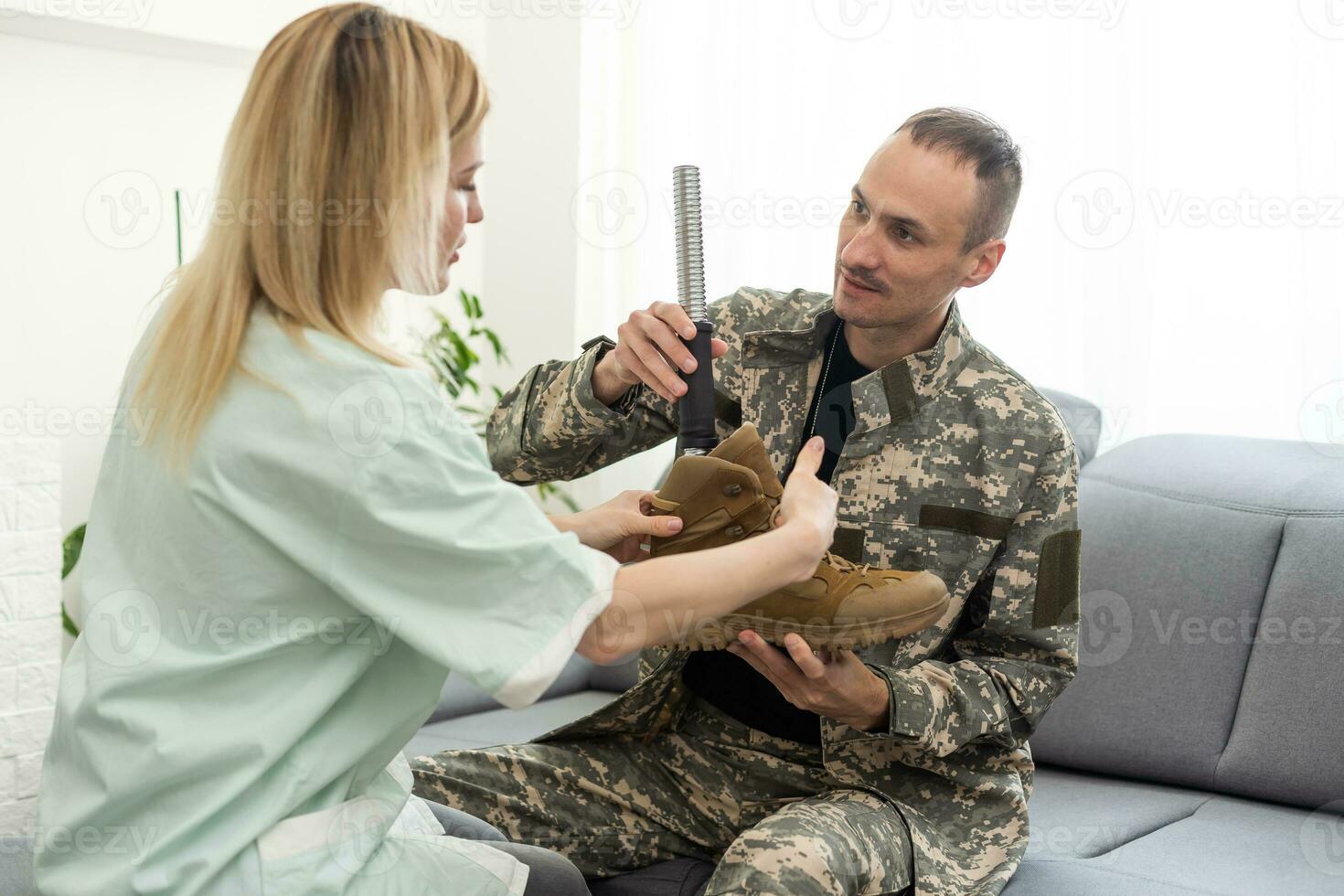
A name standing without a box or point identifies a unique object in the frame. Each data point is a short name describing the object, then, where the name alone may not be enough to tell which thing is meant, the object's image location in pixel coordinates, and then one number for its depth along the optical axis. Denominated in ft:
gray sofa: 5.46
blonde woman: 3.16
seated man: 5.04
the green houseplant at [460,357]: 10.19
